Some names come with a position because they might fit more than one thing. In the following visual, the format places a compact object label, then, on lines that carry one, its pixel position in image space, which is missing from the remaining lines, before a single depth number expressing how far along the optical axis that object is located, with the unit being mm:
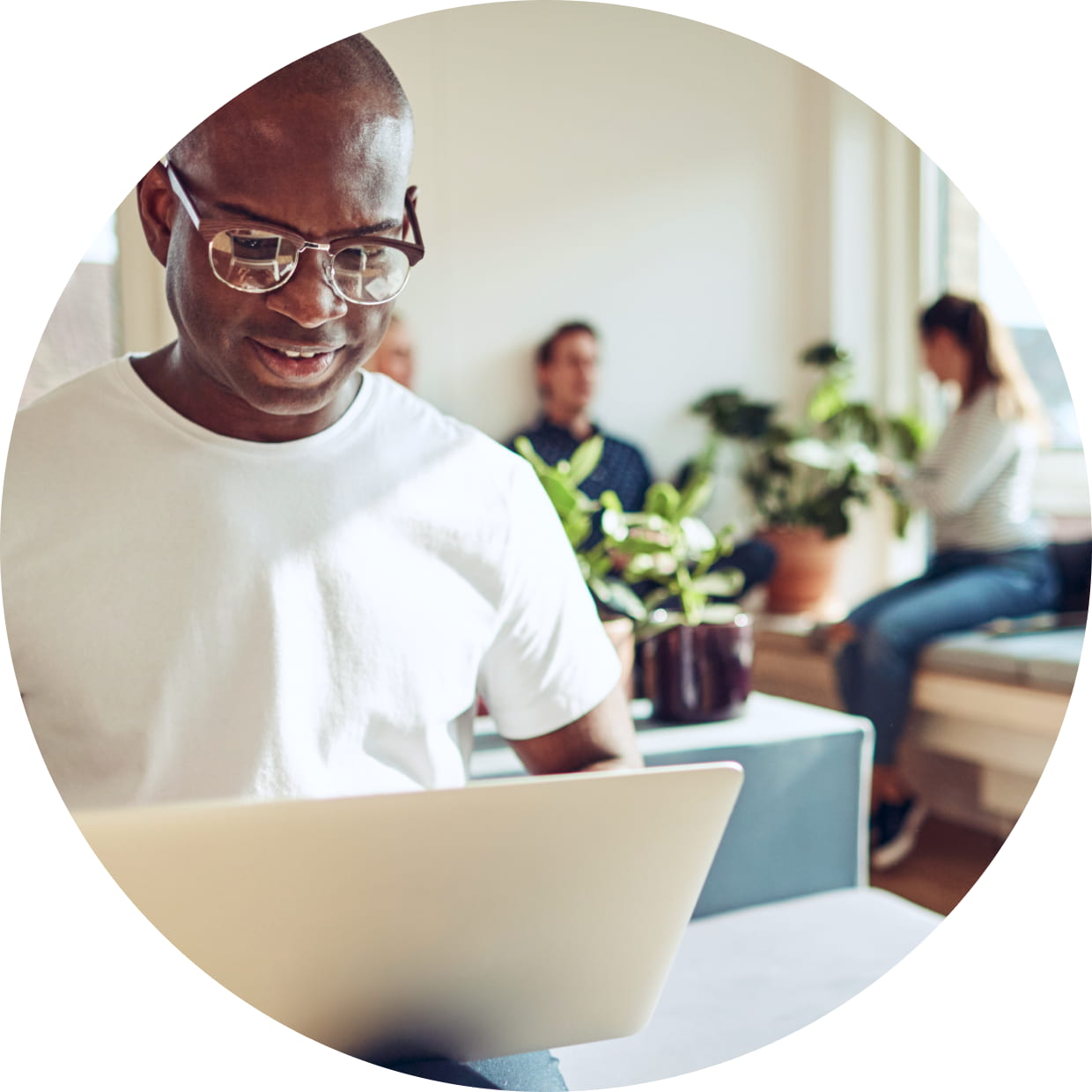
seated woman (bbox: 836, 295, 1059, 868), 1851
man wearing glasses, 510
